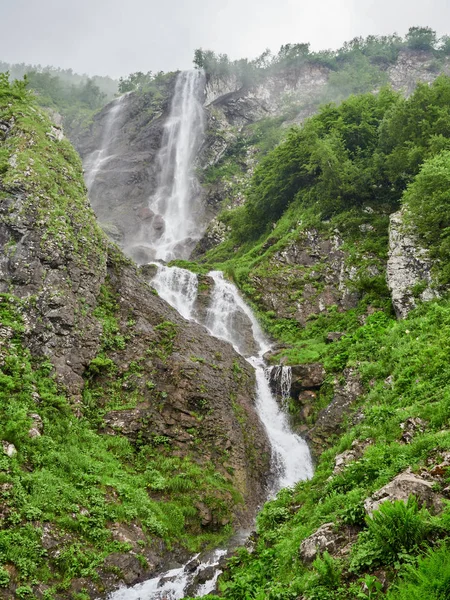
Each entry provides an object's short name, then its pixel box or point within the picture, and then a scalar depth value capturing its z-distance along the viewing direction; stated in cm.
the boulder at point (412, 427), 894
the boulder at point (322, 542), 678
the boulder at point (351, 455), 992
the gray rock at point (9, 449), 1091
